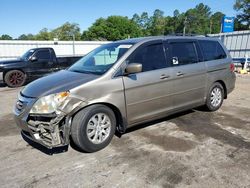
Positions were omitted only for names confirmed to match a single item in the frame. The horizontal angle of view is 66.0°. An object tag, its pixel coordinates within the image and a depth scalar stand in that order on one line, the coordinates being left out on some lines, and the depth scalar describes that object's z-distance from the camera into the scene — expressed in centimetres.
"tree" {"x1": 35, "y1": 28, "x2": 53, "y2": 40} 7839
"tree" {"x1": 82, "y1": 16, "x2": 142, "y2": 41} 5961
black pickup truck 865
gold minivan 287
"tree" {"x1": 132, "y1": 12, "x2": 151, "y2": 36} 8623
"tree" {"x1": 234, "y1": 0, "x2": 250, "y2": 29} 4418
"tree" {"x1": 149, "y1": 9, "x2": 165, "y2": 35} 7764
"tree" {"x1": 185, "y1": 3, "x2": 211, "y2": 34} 7917
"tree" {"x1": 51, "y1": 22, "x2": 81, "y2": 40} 7953
